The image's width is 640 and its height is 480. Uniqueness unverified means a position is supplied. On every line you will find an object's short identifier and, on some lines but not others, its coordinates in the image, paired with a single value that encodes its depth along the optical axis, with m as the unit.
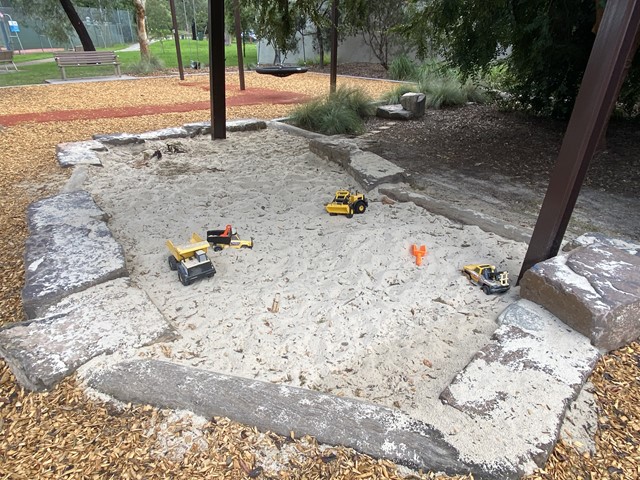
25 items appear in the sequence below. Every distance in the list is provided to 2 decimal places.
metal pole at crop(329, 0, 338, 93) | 7.67
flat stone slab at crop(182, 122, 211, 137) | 6.58
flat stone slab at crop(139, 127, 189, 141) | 6.31
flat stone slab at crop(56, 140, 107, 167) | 5.14
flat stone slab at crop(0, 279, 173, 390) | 1.99
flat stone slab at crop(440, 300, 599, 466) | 1.69
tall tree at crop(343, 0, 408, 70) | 15.19
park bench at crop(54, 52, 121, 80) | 12.52
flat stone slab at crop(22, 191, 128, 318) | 2.50
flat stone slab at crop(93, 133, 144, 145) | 6.00
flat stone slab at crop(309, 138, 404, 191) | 4.39
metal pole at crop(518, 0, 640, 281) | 1.99
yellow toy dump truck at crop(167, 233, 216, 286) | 2.80
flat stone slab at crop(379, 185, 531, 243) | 3.29
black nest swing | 6.25
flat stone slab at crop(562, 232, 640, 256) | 2.67
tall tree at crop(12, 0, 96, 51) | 20.12
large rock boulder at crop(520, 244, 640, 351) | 2.10
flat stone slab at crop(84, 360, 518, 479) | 1.63
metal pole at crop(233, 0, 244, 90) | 9.83
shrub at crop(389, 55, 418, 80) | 13.62
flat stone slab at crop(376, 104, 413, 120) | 7.75
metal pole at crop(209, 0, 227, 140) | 5.45
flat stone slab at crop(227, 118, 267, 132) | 6.85
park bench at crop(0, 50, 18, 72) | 14.19
